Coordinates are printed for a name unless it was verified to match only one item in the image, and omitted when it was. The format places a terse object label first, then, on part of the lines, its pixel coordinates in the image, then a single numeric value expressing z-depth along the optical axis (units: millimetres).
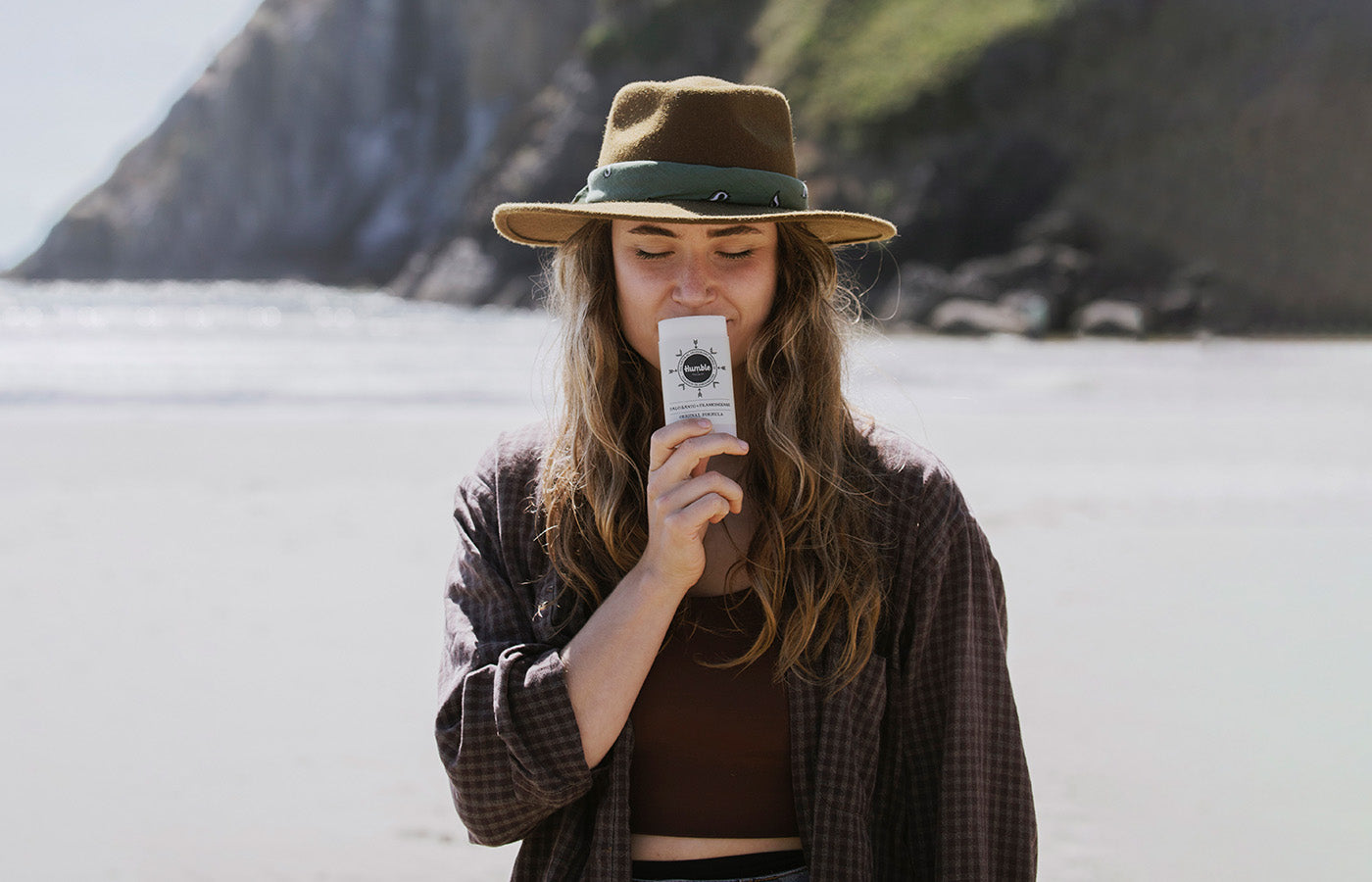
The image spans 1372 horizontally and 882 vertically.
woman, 1639
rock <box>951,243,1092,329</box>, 32438
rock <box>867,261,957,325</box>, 32281
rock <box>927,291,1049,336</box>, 29891
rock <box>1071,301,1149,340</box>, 29234
